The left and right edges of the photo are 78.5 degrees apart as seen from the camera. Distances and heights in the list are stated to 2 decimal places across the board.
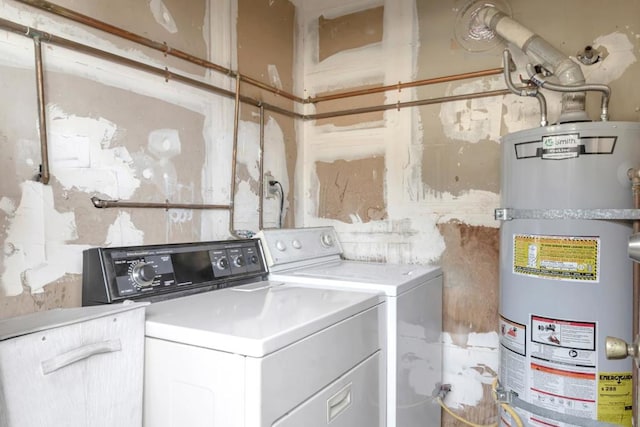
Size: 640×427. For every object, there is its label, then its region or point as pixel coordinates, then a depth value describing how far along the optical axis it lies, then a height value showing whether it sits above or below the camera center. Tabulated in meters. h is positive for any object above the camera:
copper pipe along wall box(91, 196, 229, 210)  1.32 +0.00
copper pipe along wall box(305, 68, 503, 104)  1.85 +0.63
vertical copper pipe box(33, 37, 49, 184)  1.17 +0.27
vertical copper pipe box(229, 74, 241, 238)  1.83 +0.20
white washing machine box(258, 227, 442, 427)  1.37 -0.36
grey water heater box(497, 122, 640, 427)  1.25 -0.22
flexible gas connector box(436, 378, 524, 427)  1.42 -0.79
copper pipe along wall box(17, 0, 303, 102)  1.20 +0.61
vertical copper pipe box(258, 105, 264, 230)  2.03 +0.14
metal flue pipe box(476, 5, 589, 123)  1.45 +0.60
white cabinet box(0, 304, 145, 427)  0.77 -0.36
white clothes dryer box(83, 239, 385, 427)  0.86 -0.34
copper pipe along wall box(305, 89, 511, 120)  1.83 +0.52
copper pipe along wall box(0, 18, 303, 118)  1.14 +0.51
